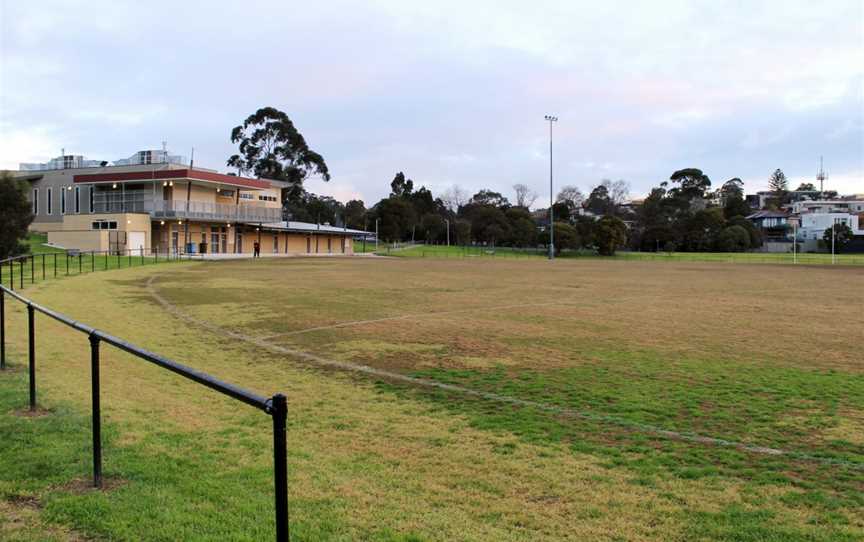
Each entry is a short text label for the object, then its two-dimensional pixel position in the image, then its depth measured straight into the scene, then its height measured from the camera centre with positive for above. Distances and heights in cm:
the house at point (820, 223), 11201 +424
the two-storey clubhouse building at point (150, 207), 6104 +393
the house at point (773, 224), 12321 +449
